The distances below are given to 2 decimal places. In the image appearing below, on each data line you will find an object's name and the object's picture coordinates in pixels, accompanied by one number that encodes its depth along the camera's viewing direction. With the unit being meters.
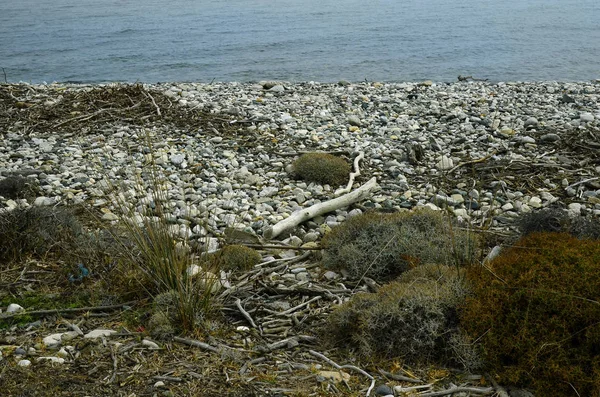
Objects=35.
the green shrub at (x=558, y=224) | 6.50
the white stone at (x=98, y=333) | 4.89
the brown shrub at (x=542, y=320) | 4.22
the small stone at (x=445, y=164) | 9.77
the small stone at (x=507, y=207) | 8.25
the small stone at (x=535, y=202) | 8.40
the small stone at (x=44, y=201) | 8.05
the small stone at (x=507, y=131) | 11.27
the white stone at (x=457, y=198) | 8.61
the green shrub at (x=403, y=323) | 4.61
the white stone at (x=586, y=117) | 12.05
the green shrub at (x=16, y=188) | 8.52
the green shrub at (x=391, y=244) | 6.06
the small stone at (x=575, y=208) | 7.96
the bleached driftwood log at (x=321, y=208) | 7.43
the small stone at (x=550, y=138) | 10.73
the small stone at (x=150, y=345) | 4.70
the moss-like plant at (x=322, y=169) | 9.27
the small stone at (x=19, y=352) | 4.60
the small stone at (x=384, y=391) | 4.22
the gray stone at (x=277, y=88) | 15.55
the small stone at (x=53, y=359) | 4.49
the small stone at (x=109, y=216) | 7.43
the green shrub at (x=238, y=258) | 6.33
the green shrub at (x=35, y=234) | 6.21
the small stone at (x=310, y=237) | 7.46
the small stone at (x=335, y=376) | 4.37
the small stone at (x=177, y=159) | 9.89
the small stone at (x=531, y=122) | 11.71
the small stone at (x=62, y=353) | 4.60
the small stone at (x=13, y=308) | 5.28
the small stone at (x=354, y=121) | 12.13
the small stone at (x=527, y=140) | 10.76
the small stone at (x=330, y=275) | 6.22
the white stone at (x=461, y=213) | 7.99
